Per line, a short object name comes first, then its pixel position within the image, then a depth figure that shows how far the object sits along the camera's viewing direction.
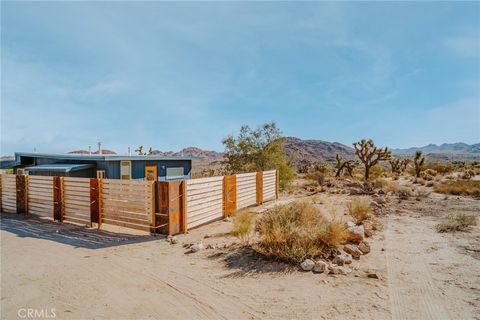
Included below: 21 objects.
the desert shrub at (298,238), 5.56
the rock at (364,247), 6.15
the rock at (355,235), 6.50
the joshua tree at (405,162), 39.84
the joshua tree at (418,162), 28.05
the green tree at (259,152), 17.92
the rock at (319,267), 5.11
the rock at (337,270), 5.05
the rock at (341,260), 5.41
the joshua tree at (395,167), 35.09
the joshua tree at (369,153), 23.59
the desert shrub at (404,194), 15.47
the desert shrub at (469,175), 25.08
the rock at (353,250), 5.84
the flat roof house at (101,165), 13.47
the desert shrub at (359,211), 9.30
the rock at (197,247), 6.52
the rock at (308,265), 5.20
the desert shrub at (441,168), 32.87
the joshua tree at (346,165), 28.97
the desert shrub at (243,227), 6.83
